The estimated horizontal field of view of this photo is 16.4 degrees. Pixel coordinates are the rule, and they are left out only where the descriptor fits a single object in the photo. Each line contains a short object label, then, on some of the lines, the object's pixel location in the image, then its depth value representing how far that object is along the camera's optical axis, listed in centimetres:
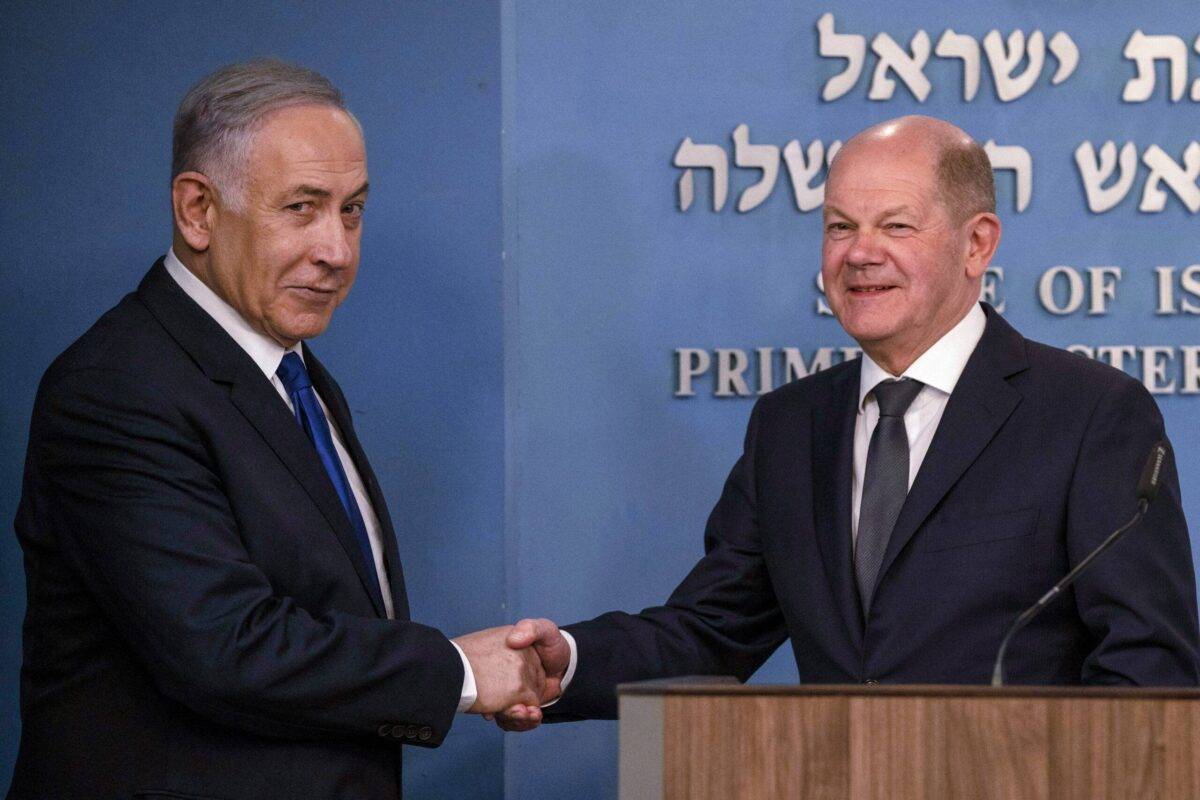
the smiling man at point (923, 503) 388
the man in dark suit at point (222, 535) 373
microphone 354
